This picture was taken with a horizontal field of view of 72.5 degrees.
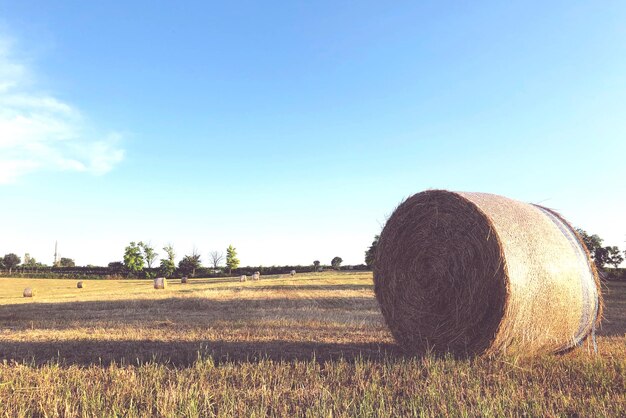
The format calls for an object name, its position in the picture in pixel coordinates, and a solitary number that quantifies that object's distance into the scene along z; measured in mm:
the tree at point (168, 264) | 69781
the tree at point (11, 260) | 80006
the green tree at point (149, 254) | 83962
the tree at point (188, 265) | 69688
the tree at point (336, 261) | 89125
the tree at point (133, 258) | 74506
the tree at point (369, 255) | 66988
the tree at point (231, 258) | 83575
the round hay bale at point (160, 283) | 33531
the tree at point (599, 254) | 44788
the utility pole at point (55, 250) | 117250
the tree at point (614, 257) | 45031
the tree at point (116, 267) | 68419
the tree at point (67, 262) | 96619
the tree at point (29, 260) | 74175
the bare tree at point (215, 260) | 118075
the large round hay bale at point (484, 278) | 6027
